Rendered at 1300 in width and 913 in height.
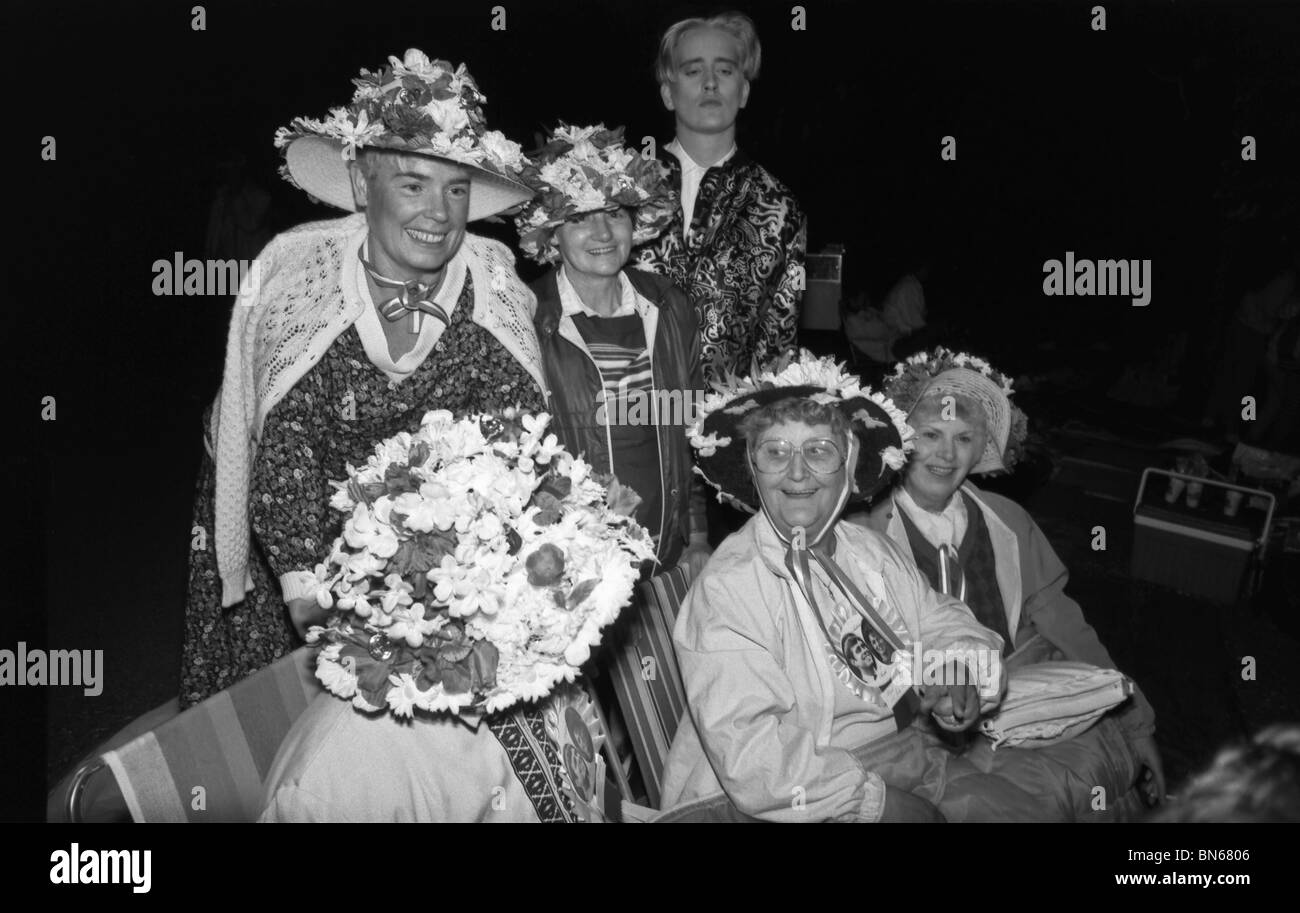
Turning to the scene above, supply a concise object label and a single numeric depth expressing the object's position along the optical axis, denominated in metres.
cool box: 4.80
